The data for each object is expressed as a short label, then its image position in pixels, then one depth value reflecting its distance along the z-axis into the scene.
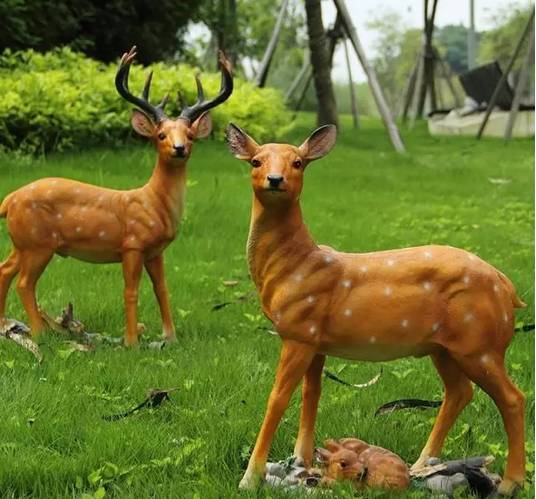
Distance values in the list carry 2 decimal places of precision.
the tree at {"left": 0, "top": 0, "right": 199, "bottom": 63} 11.61
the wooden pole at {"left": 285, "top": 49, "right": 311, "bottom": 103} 19.45
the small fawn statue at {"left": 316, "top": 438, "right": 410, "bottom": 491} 2.62
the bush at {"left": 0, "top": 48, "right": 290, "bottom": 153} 9.29
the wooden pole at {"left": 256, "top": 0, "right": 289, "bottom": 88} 14.42
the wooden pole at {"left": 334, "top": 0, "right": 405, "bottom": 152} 11.76
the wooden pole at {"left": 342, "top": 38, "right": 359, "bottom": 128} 17.97
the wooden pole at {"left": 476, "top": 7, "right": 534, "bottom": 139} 15.18
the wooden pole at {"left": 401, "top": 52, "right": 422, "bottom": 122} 20.94
